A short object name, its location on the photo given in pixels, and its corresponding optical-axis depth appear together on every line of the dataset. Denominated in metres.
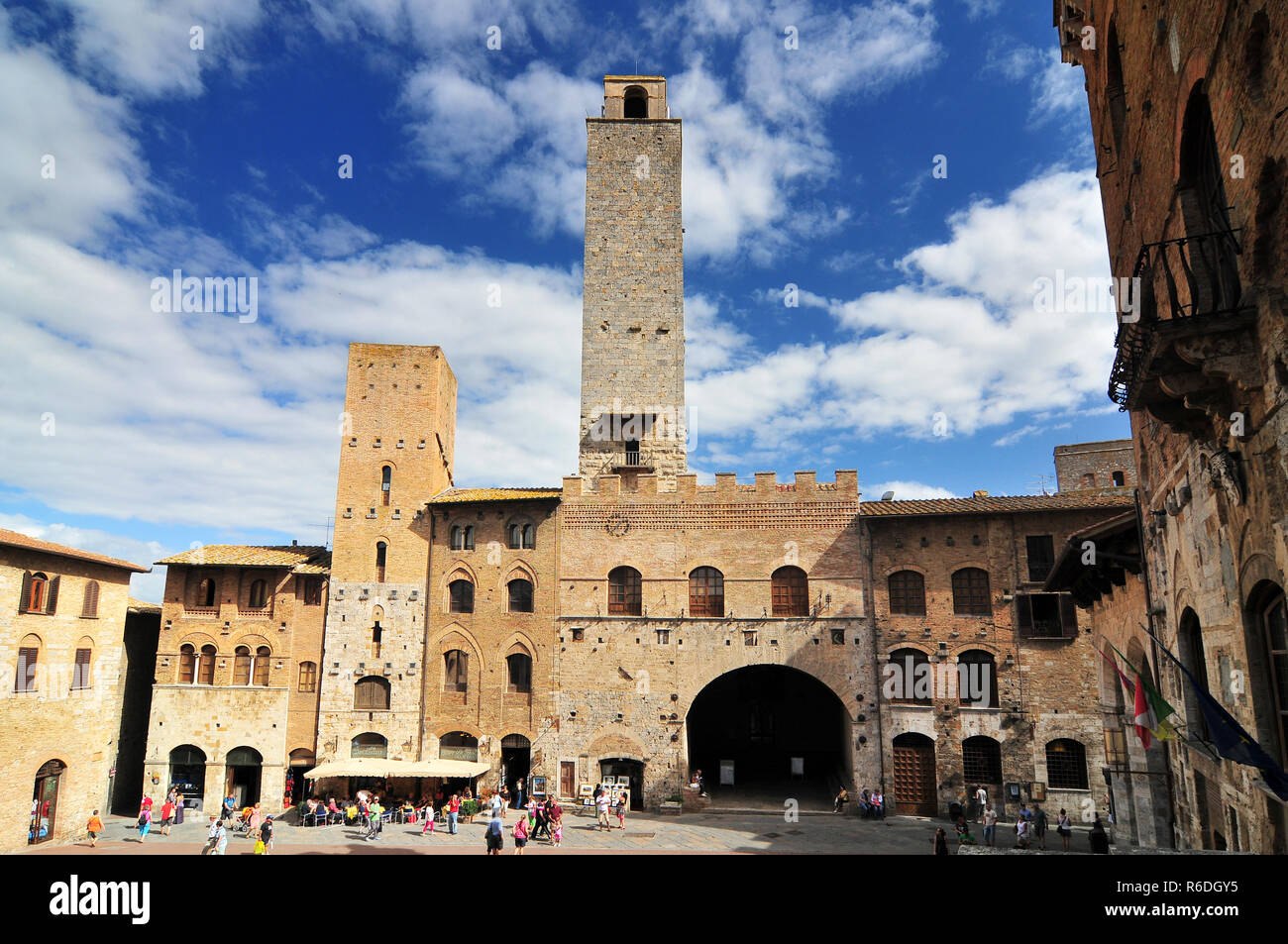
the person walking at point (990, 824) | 20.69
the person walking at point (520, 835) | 20.19
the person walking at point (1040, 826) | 21.91
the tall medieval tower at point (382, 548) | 28.41
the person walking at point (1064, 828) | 20.67
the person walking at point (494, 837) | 18.62
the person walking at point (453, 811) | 23.66
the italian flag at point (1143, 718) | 10.55
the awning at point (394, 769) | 25.97
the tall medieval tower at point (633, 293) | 32.44
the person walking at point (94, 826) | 24.06
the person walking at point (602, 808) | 23.88
